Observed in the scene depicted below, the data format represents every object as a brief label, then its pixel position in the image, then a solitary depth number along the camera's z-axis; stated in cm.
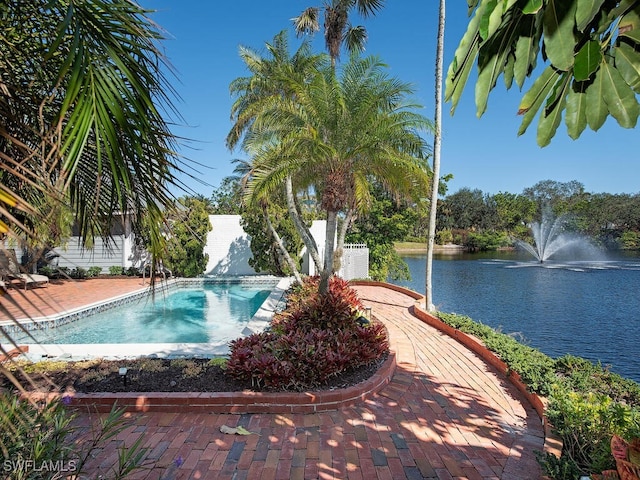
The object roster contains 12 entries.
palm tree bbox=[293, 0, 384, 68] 1175
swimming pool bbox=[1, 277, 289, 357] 629
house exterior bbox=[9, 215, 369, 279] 1820
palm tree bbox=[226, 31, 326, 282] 970
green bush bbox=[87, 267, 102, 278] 1592
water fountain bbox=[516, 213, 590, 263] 3168
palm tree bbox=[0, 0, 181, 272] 158
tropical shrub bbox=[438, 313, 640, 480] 293
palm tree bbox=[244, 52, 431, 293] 734
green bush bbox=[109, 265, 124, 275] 1617
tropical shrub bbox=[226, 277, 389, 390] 455
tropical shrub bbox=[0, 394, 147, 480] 215
